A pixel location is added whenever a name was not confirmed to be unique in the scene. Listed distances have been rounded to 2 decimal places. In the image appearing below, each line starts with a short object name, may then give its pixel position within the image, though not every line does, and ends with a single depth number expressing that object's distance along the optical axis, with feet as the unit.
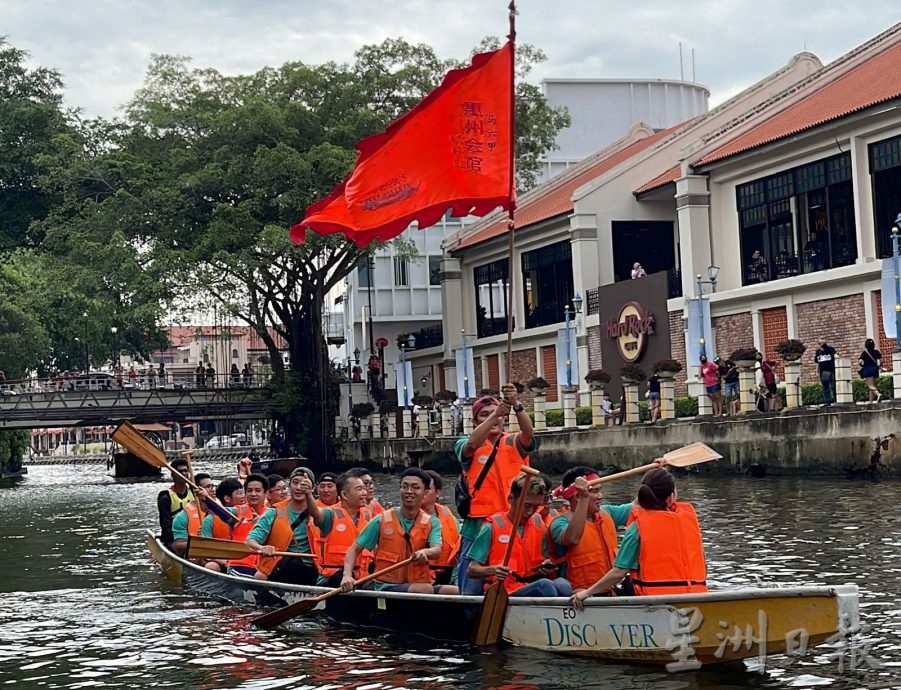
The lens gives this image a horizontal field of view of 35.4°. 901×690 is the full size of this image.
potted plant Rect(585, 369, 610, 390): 133.90
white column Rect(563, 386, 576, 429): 138.92
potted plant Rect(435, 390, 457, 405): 162.61
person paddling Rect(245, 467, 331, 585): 52.49
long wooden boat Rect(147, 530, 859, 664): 34.09
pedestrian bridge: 188.34
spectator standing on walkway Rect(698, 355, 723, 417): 115.03
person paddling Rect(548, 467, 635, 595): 40.11
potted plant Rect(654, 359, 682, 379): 118.73
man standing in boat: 42.01
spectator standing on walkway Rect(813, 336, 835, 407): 100.17
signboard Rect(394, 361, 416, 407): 178.09
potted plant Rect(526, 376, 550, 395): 141.90
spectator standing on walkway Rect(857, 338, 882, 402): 98.12
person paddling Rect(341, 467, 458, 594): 45.01
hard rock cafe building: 124.06
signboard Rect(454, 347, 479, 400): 166.40
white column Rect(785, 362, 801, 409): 105.19
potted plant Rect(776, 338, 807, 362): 104.99
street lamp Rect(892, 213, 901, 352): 99.82
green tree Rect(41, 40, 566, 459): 163.22
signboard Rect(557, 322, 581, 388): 150.61
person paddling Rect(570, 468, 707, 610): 35.99
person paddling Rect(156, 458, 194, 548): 66.74
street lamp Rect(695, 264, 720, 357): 130.15
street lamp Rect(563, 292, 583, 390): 150.15
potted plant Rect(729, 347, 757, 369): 109.29
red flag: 49.08
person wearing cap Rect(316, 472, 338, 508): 51.93
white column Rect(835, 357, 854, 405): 99.96
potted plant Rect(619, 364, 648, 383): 126.52
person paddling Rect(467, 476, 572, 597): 39.99
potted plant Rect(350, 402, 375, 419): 188.03
